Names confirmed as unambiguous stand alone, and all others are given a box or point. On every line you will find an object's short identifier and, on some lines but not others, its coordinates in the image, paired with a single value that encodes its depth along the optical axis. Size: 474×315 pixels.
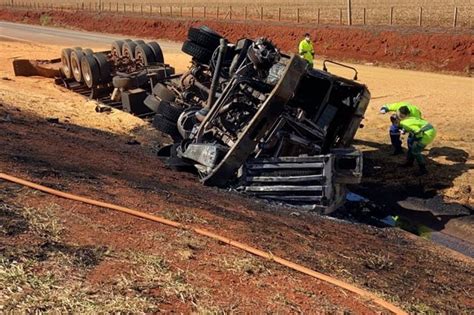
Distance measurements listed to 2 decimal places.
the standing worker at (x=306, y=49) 17.69
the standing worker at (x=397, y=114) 10.92
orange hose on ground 4.52
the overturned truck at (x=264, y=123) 8.09
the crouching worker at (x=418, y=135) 10.55
